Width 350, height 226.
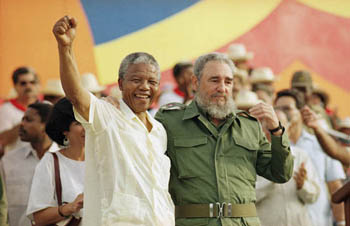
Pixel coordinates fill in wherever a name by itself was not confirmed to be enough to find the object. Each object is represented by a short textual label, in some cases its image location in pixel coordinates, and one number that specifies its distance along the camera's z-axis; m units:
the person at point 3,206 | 12.67
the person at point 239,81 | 19.30
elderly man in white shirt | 10.78
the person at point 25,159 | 15.18
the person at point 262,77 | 22.30
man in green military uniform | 12.48
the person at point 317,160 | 17.62
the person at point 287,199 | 15.25
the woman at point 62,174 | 12.56
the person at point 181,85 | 19.67
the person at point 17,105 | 17.83
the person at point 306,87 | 21.75
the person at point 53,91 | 19.50
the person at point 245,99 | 18.92
